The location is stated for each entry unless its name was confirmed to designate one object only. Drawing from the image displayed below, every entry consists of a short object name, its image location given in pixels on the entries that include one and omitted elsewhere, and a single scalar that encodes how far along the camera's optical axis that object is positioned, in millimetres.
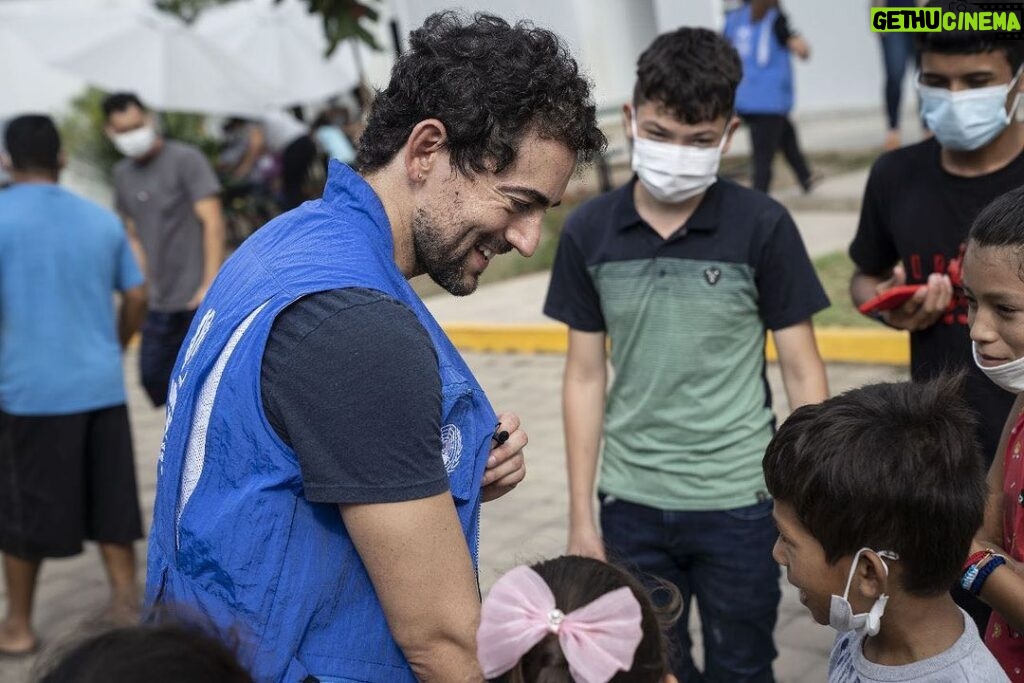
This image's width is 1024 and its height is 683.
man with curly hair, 1715
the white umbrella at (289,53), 14188
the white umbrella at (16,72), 12898
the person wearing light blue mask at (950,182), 2914
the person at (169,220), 6453
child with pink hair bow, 1681
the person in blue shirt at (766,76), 9930
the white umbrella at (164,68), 11891
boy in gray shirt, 2049
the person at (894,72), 10758
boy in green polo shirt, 3145
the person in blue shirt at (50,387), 4926
